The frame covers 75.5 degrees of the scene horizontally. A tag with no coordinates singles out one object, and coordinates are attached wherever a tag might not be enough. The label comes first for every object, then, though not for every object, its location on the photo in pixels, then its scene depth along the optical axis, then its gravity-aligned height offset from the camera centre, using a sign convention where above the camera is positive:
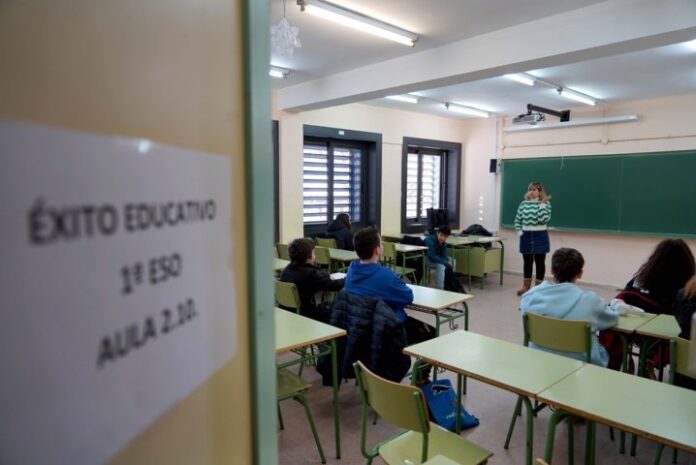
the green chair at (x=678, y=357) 2.10 -0.77
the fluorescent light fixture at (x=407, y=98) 6.31 +1.33
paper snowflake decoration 2.90 +1.00
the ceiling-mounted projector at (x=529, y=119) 6.00 +0.99
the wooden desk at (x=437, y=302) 2.92 -0.73
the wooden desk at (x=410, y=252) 5.77 -0.82
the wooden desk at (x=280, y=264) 4.51 -0.75
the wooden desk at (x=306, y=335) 2.20 -0.74
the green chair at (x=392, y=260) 5.78 -0.90
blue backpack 2.55 -1.21
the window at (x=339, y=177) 6.54 +0.22
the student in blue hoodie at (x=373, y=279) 2.76 -0.54
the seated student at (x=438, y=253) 5.99 -0.82
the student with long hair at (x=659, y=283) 2.76 -0.57
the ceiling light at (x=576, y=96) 5.90 +1.34
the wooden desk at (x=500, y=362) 1.81 -0.75
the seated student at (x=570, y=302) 2.54 -0.64
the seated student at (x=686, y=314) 2.30 -0.62
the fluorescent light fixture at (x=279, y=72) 4.91 +1.32
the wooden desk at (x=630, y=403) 1.43 -0.75
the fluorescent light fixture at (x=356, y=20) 3.19 +1.32
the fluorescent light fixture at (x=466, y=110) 7.00 +1.35
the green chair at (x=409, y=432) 1.61 -0.96
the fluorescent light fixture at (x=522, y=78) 5.06 +1.32
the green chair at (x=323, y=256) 5.28 -0.77
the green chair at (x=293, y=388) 2.25 -1.01
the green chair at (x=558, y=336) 2.33 -0.78
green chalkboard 6.18 +0.05
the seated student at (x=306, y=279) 3.26 -0.64
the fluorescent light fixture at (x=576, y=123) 6.59 +1.09
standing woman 6.08 -0.45
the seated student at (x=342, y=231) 5.95 -0.54
